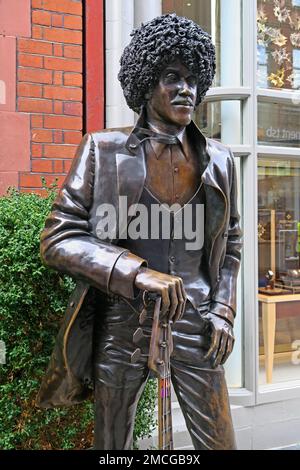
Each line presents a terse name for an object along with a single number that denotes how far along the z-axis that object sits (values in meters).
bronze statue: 2.08
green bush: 2.75
